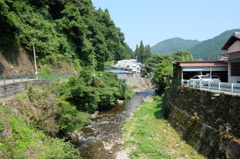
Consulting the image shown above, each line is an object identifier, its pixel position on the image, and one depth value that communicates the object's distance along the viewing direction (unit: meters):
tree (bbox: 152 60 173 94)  33.78
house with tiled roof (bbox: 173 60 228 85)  18.30
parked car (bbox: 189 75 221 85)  13.70
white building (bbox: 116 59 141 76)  83.63
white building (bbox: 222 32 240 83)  15.01
